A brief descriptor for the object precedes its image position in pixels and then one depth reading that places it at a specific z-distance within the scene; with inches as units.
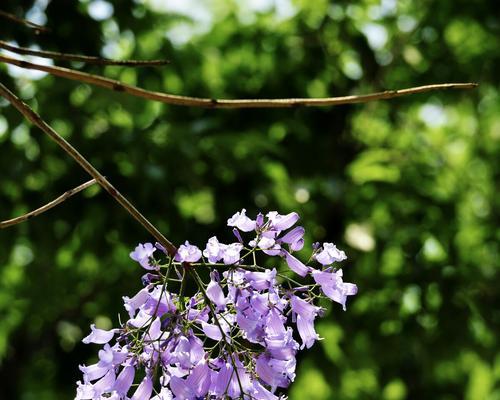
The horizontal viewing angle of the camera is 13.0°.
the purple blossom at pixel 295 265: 71.6
